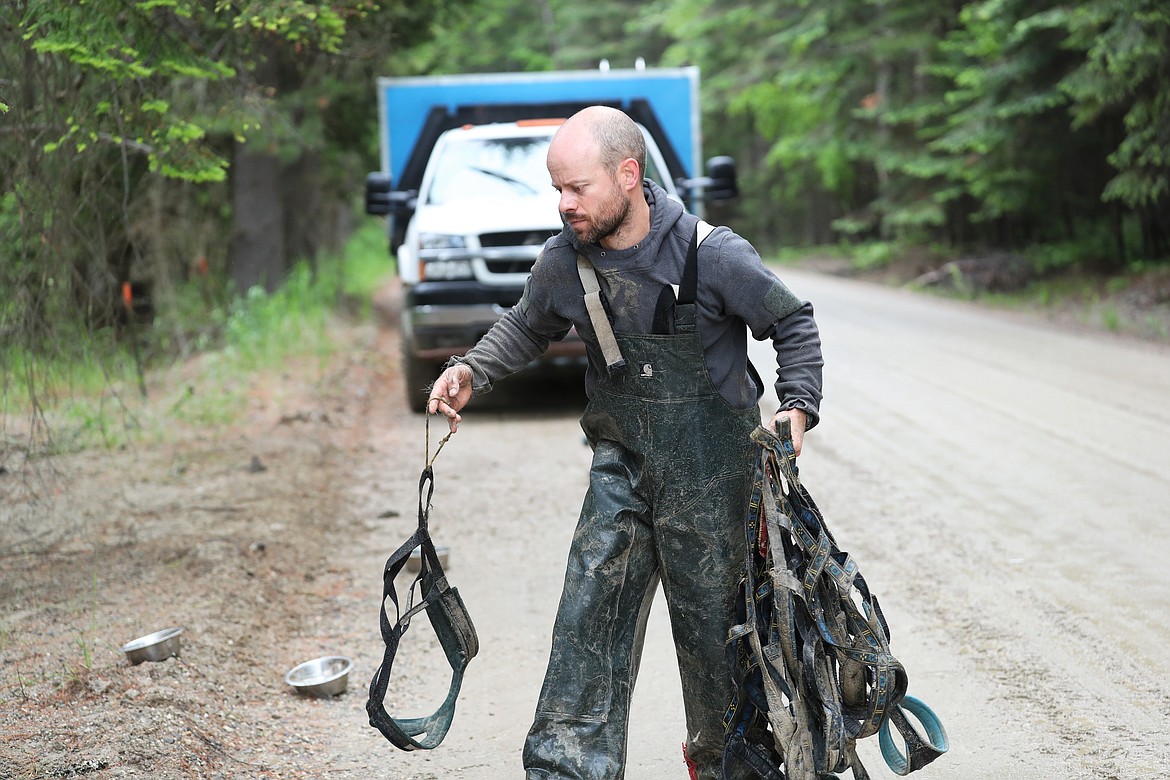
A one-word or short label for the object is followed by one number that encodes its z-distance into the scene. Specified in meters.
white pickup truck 10.48
